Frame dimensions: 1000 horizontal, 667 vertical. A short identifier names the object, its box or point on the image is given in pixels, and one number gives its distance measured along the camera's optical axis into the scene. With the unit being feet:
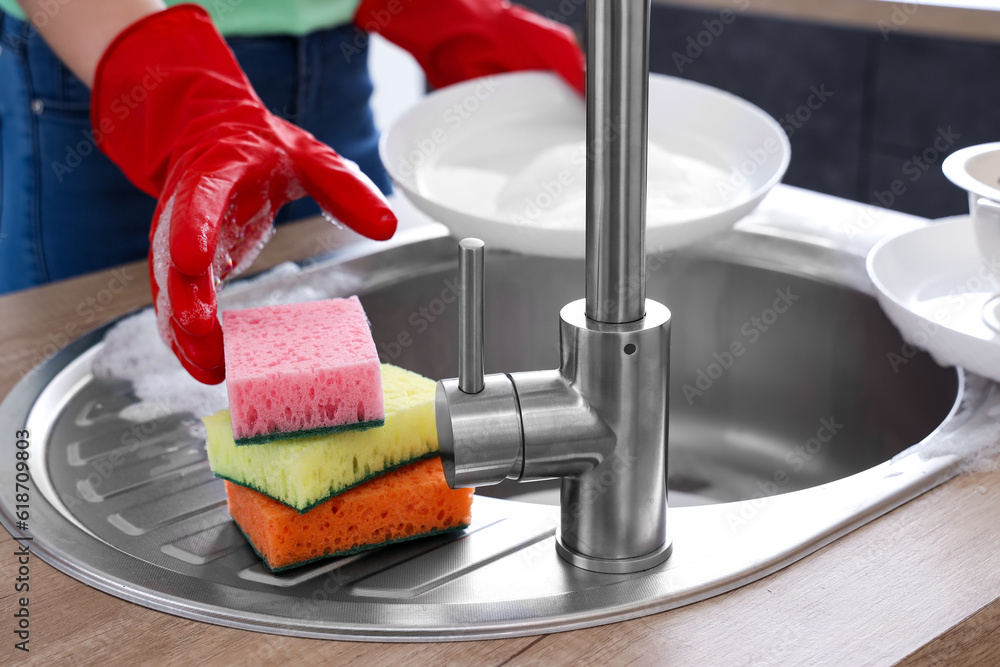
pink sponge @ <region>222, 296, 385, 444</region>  3.31
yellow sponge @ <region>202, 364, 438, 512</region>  3.33
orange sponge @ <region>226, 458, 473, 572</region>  3.38
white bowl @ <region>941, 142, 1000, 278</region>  3.74
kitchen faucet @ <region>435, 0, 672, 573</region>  3.23
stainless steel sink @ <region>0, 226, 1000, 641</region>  3.34
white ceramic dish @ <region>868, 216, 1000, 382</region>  3.81
